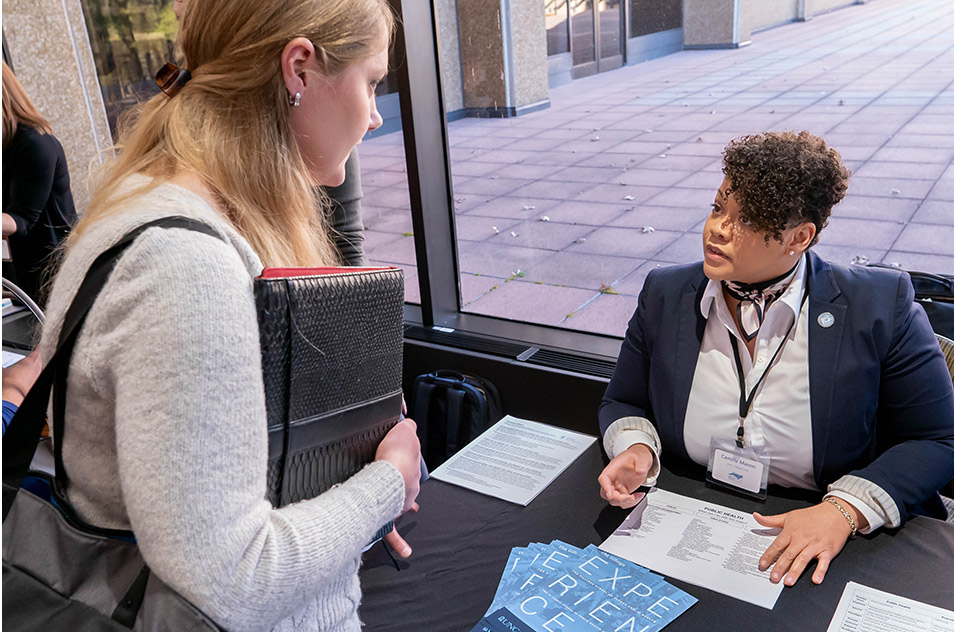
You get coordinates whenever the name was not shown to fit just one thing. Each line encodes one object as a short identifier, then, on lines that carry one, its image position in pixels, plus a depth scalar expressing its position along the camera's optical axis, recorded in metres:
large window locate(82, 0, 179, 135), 4.52
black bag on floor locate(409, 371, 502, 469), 2.60
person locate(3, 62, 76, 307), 2.96
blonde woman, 0.68
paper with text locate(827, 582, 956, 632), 1.22
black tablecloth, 1.28
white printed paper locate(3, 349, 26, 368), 2.90
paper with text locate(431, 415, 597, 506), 1.73
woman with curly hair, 1.49
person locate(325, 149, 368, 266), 2.21
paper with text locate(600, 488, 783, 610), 1.34
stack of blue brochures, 1.27
